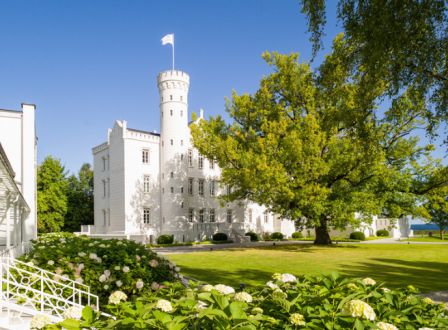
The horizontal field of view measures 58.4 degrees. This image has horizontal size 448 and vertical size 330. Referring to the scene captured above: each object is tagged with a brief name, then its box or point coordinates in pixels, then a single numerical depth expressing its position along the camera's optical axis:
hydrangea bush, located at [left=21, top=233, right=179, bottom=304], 9.70
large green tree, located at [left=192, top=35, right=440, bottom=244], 27.69
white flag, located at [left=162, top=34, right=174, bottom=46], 43.12
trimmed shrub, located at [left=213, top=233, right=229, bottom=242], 43.75
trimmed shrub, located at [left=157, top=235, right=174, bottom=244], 39.44
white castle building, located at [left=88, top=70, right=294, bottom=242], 41.97
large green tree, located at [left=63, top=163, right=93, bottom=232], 54.62
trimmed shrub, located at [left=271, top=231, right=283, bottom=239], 48.60
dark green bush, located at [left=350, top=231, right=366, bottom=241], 43.88
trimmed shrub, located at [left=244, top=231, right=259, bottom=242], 46.25
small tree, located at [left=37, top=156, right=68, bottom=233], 49.75
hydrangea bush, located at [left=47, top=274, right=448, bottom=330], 2.61
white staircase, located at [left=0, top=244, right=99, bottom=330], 6.91
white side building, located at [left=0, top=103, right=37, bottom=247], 22.00
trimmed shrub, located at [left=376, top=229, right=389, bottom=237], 50.88
